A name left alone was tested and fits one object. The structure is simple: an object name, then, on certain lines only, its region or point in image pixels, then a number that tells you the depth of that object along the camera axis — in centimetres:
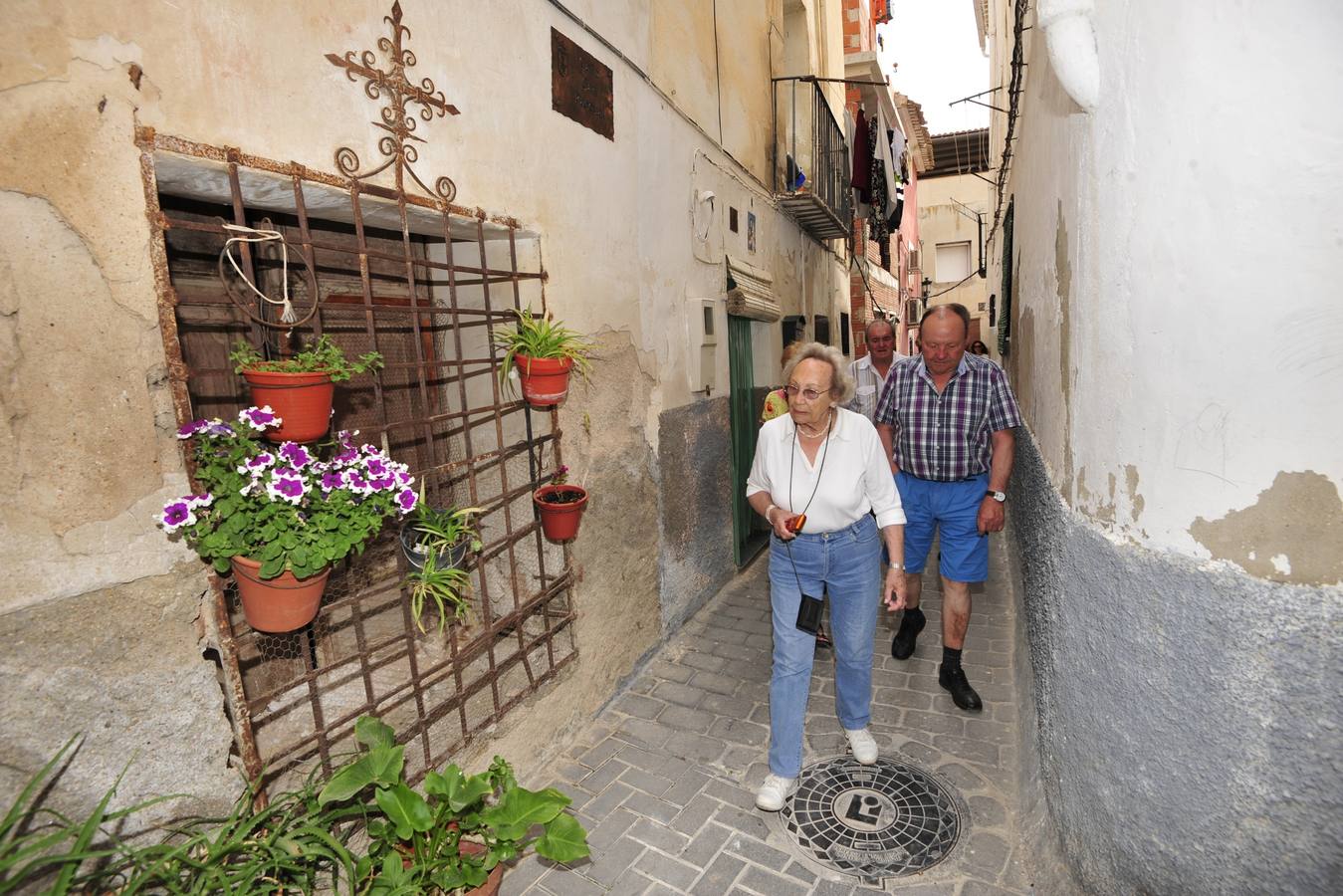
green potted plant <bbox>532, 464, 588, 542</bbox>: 339
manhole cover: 274
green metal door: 655
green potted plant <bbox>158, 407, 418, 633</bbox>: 185
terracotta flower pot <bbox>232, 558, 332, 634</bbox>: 196
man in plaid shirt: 366
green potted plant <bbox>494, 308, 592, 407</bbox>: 323
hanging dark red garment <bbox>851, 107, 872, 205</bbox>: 985
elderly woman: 295
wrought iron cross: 241
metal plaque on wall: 356
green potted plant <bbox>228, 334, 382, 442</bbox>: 197
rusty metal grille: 218
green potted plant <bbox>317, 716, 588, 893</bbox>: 218
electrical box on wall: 532
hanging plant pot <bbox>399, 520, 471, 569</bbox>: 284
